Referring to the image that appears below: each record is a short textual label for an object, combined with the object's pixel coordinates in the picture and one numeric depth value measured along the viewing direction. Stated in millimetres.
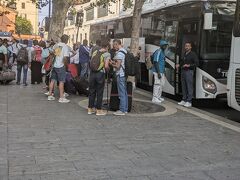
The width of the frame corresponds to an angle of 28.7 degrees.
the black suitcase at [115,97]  10738
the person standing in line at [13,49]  22216
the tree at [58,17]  19312
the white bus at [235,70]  9901
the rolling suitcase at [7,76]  16680
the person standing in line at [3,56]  18503
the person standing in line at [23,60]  16500
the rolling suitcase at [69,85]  13641
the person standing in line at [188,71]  11820
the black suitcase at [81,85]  13469
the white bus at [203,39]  11969
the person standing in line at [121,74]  10234
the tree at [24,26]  93744
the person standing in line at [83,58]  16656
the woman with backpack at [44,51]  15705
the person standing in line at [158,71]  12500
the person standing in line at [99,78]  10000
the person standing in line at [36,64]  16984
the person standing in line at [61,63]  12016
